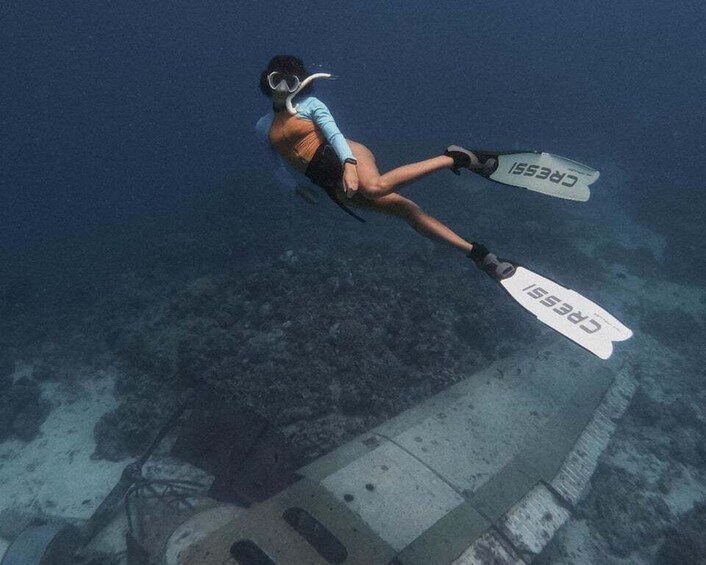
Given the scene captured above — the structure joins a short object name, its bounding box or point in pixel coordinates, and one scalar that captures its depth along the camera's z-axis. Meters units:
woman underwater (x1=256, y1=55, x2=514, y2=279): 4.47
